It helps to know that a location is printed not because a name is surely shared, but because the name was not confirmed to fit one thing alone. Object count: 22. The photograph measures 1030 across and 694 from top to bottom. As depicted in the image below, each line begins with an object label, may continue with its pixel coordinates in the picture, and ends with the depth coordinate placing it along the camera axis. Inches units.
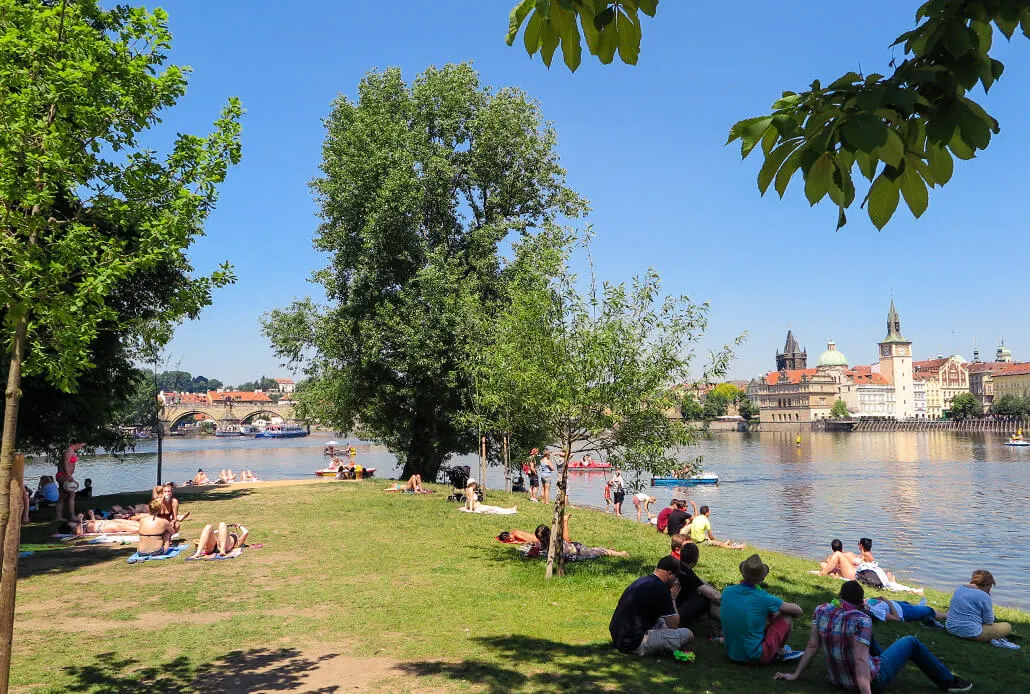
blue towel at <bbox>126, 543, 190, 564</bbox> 630.5
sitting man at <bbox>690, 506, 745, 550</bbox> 824.9
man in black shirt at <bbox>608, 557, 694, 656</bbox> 380.2
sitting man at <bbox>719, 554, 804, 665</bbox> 375.2
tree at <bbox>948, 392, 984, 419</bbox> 7500.0
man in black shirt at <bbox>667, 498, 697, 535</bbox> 773.3
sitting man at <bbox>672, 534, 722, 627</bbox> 434.0
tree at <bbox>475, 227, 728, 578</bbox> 558.9
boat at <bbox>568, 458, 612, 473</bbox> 2379.4
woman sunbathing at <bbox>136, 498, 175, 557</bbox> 650.2
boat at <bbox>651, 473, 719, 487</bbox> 2085.4
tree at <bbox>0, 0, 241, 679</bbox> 254.4
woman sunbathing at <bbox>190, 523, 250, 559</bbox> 649.6
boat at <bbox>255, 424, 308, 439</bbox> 6190.9
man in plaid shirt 332.2
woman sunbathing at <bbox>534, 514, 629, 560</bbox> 646.5
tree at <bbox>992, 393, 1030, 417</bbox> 6412.4
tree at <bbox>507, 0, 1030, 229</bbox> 108.1
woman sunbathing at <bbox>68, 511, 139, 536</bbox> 763.4
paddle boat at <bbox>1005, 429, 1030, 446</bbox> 4522.6
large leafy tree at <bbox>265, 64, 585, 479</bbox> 1175.6
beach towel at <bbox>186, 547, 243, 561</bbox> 638.3
